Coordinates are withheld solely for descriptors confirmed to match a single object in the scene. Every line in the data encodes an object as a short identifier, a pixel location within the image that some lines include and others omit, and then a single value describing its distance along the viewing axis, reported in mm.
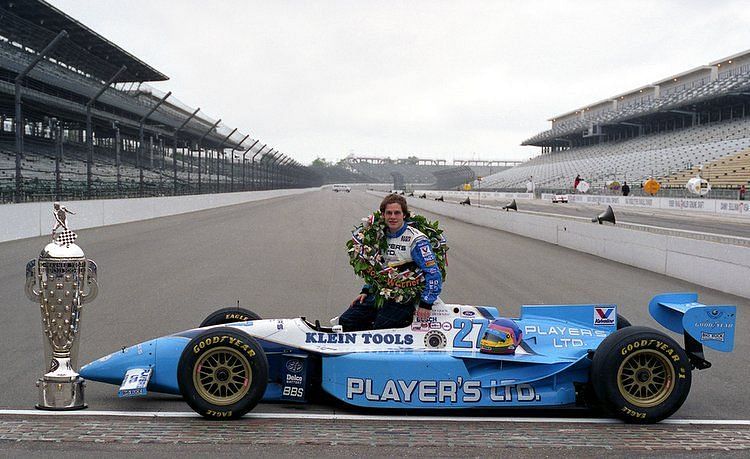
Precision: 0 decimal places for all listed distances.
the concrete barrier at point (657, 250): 12438
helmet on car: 5500
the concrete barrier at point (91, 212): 20969
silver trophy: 5211
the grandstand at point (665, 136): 58062
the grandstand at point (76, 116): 31516
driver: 5605
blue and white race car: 5203
